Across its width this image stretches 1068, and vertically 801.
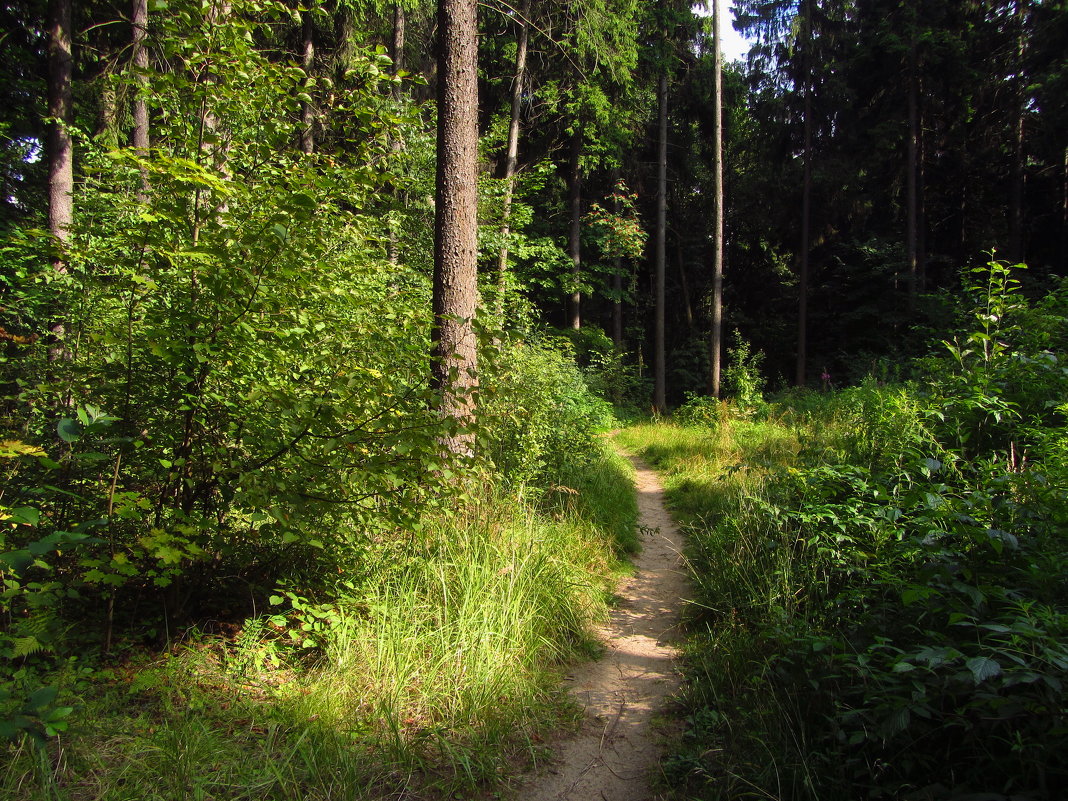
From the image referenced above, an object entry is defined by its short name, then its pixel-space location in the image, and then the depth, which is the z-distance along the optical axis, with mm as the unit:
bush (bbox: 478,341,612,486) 5270
